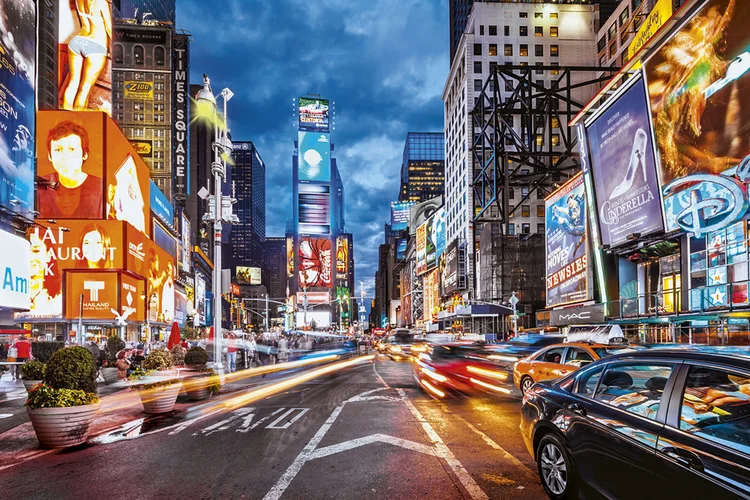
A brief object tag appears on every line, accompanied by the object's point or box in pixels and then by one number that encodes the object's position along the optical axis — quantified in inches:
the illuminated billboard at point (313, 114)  6662.9
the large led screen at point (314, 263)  6397.6
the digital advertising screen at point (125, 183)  1967.3
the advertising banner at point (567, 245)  1382.9
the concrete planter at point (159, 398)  414.6
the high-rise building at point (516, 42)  3021.7
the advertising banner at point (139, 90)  4055.1
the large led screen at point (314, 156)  6604.3
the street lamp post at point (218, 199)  687.1
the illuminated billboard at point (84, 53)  2134.6
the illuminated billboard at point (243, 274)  7514.8
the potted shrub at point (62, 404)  303.3
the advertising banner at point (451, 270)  3289.9
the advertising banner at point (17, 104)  1043.3
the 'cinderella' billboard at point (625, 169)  925.8
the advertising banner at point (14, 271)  1055.0
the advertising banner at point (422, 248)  4810.5
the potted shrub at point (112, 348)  997.9
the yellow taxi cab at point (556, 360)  434.6
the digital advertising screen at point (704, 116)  702.5
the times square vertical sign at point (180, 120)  3996.6
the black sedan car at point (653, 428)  129.4
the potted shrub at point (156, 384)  415.5
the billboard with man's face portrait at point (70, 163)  1847.9
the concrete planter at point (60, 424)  302.7
